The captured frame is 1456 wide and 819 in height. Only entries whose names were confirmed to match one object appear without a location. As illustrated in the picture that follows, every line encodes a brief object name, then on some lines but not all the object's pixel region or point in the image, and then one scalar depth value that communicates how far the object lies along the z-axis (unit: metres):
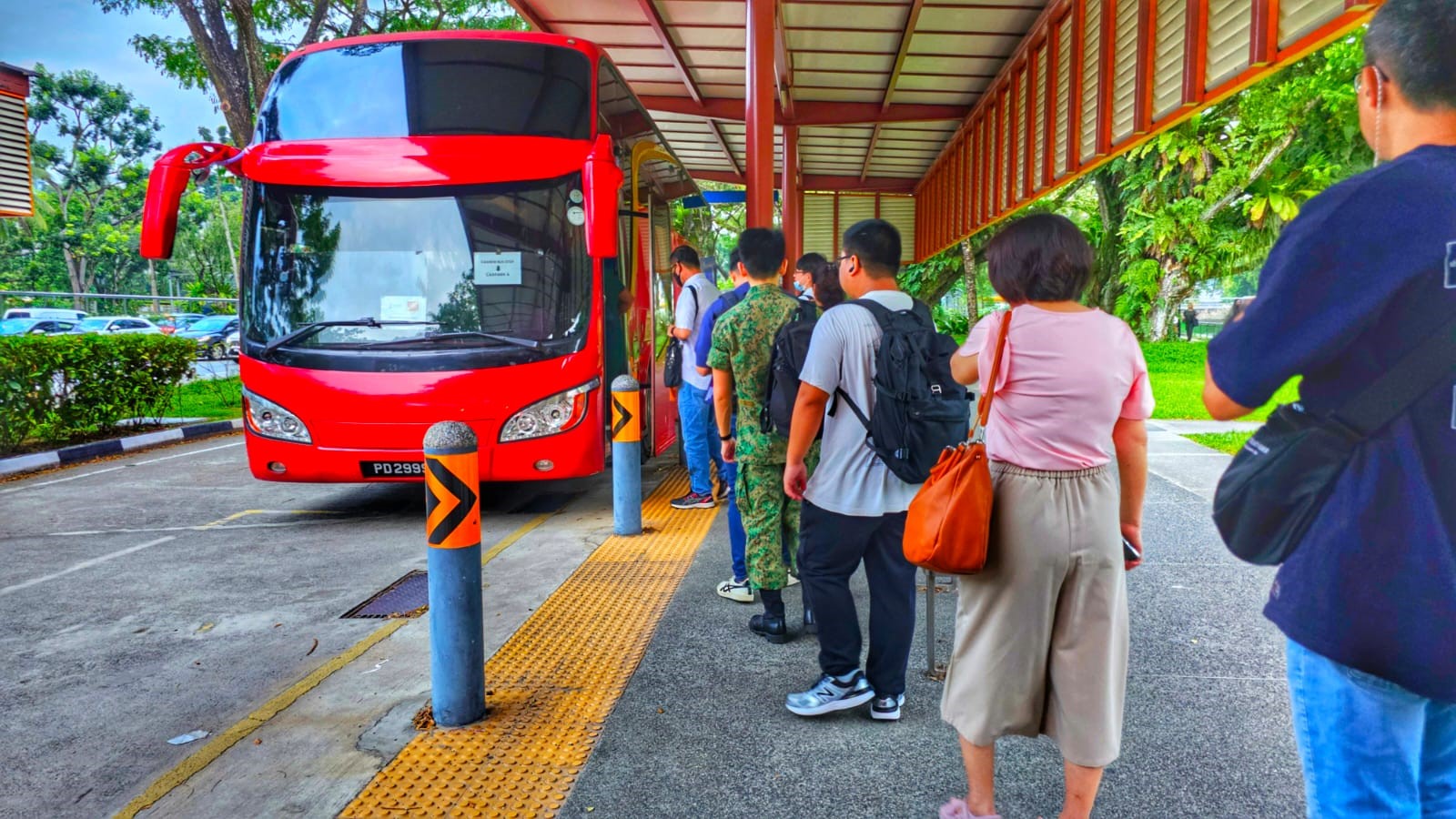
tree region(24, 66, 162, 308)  40.12
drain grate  4.73
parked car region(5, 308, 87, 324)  23.15
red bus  6.14
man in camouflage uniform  4.10
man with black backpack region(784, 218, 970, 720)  3.06
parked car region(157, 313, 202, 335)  25.58
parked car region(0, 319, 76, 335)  21.05
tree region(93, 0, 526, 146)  12.79
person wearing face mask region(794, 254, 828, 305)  4.54
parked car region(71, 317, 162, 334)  27.61
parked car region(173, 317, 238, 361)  27.30
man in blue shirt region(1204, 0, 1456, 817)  1.32
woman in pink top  2.29
